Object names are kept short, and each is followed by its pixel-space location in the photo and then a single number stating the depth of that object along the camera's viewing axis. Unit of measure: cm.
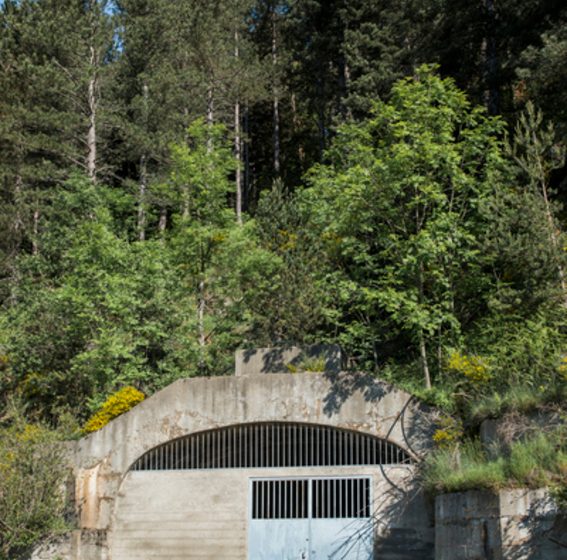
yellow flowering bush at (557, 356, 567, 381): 1522
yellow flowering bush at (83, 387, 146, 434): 1980
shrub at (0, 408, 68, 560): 1756
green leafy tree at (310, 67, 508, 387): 1927
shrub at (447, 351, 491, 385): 1725
